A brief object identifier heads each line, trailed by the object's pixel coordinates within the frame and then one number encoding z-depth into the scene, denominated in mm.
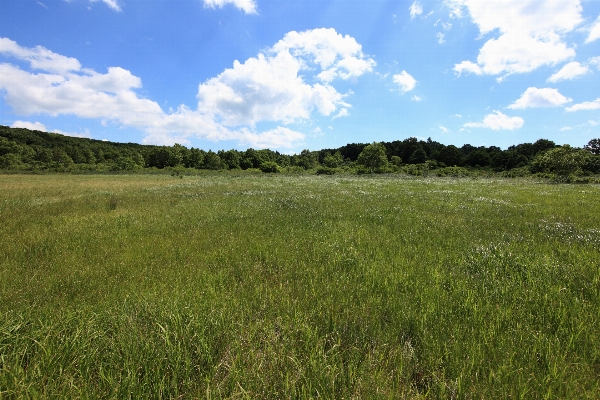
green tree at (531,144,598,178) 38125
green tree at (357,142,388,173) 83938
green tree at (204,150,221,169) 111444
